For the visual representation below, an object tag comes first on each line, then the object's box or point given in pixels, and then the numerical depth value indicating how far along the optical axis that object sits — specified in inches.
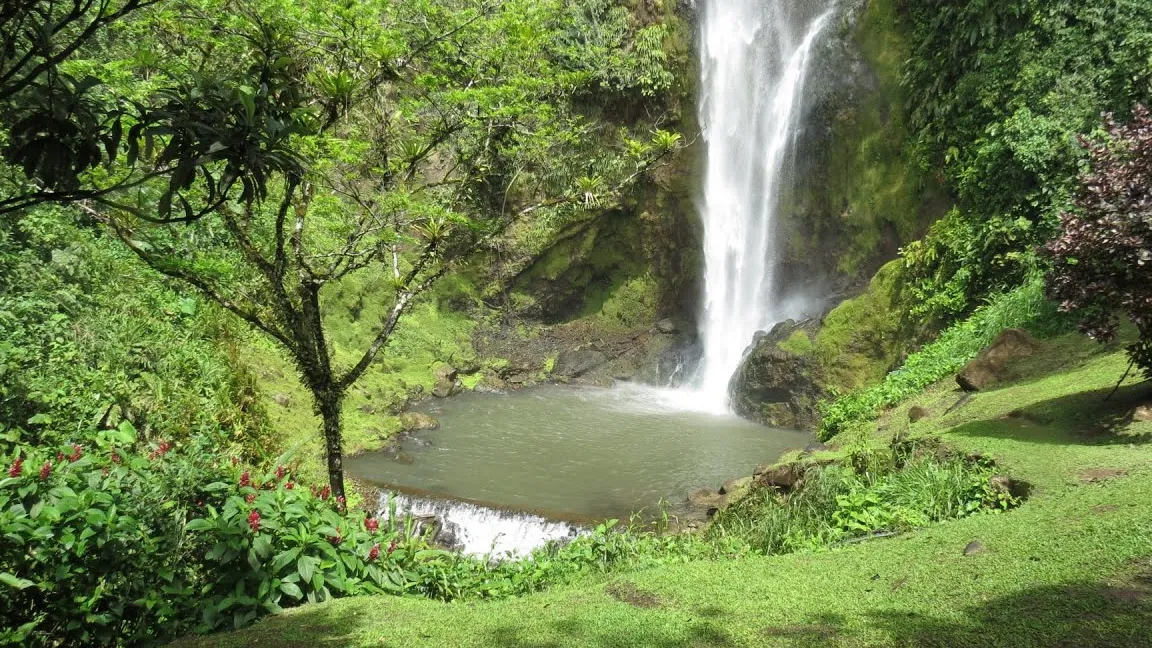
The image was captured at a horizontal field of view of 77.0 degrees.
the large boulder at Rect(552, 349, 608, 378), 827.4
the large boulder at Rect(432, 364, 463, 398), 716.7
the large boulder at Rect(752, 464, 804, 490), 276.7
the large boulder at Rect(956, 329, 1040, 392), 326.0
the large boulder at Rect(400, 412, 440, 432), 572.7
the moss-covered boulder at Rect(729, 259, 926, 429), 526.0
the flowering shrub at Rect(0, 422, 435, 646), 129.6
